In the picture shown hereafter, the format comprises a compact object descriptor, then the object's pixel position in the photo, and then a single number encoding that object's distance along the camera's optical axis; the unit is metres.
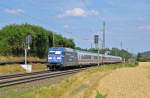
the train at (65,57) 52.34
